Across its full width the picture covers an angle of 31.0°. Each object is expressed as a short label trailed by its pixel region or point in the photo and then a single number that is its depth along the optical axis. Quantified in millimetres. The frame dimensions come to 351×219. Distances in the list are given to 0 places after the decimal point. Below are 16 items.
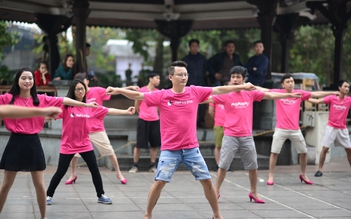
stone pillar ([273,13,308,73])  18125
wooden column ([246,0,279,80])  14438
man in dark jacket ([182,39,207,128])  14086
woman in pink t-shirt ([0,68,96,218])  7164
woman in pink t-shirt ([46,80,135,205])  8805
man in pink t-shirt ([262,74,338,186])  11039
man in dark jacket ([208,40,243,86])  14594
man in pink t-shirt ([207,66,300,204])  9016
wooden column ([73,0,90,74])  14258
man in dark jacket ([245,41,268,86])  13656
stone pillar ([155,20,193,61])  18938
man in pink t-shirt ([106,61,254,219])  7324
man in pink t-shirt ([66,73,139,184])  10617
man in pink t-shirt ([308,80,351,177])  12008
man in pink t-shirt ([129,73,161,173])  11891
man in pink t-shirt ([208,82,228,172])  12094
